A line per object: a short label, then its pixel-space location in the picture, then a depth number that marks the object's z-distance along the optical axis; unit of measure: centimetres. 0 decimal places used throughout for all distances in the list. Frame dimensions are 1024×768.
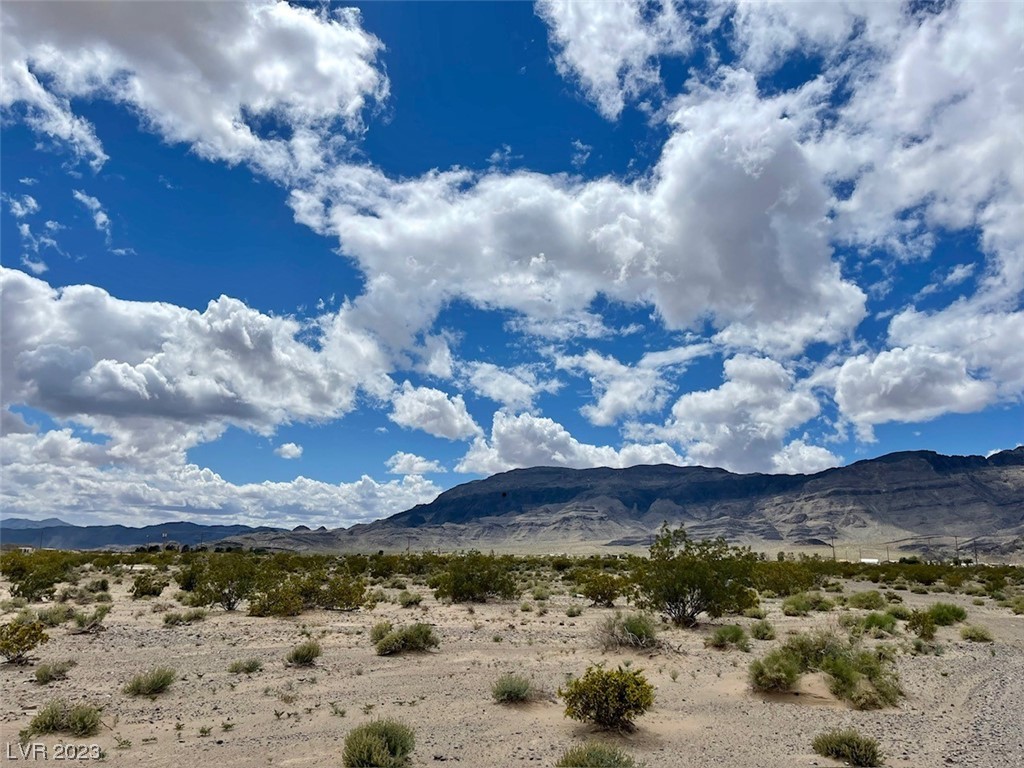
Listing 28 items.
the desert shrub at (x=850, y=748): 1047
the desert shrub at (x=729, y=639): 1998
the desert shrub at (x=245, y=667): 1566
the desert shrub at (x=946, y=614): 2666
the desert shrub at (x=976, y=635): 2320
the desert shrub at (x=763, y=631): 2203
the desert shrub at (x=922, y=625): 2212
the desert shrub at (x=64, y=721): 1084
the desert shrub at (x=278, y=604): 2511
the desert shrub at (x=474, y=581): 3177
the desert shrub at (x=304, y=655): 1672
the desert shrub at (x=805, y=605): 2896
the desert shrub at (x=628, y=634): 1911
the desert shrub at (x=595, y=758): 949
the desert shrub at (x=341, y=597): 2794
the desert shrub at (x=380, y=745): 979
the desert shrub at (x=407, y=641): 1834
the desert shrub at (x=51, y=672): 1421
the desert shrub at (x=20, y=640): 1586
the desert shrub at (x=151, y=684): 1352
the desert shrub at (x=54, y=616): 2150
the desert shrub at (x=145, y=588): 3138
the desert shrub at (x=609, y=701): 1180
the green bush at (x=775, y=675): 1467
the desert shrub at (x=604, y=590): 3108
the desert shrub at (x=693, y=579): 2448
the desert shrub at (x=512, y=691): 1358
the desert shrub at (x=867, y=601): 3203
